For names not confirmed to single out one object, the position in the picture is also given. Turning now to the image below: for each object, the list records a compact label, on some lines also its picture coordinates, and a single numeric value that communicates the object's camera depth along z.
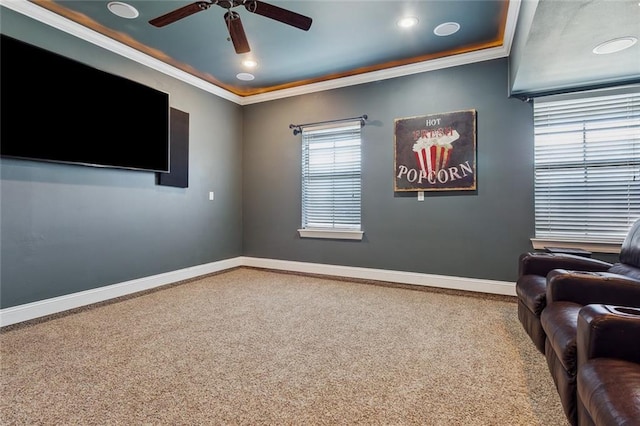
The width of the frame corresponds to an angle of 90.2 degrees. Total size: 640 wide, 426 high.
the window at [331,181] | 4.55
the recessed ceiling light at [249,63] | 4.10
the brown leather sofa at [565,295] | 1.47
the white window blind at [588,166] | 3.18
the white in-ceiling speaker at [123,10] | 2.90
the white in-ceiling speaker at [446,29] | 3.23
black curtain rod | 4.43
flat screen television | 2.72
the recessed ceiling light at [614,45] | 2.41
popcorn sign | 3.84
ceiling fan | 2.36
